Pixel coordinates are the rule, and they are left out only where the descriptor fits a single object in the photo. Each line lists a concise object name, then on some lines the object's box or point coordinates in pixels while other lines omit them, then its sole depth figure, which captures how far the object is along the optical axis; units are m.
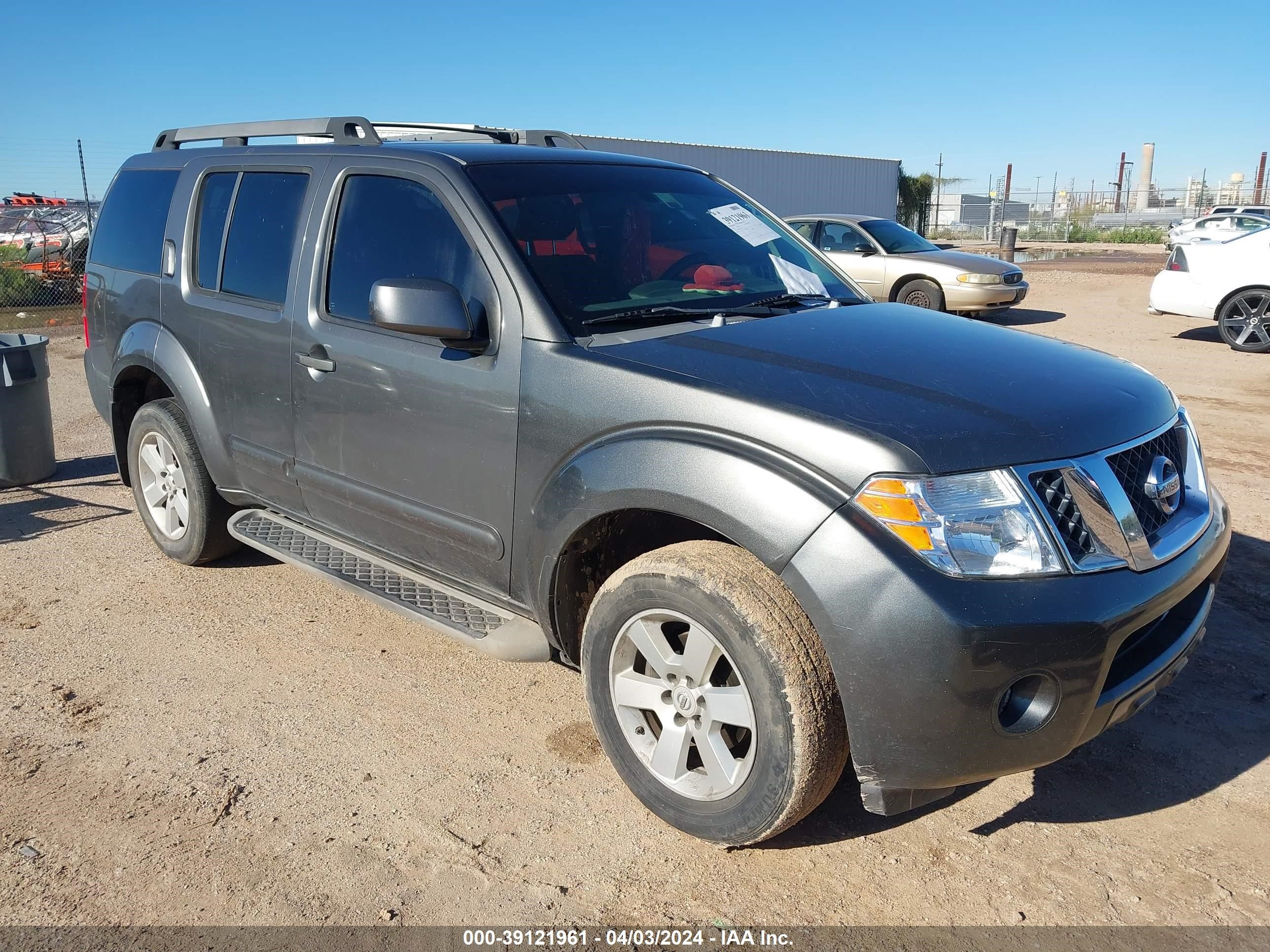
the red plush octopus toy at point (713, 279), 3.63
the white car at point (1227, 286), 11.76
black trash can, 6.46
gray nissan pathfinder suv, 2.44
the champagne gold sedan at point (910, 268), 13.75
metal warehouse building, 26.28
